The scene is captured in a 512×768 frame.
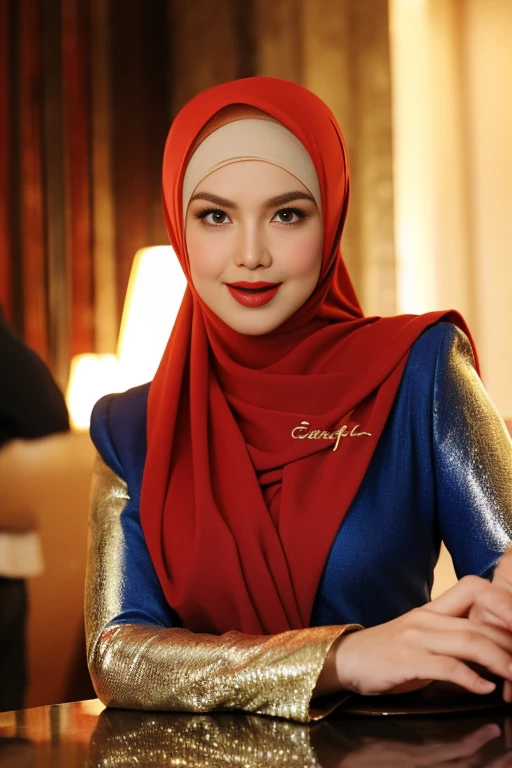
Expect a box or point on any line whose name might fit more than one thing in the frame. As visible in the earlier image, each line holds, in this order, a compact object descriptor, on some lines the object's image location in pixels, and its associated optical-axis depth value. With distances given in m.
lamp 3.06
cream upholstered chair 2.06
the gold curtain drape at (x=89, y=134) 3.84
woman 1.14
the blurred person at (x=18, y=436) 2.05
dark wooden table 0.72
